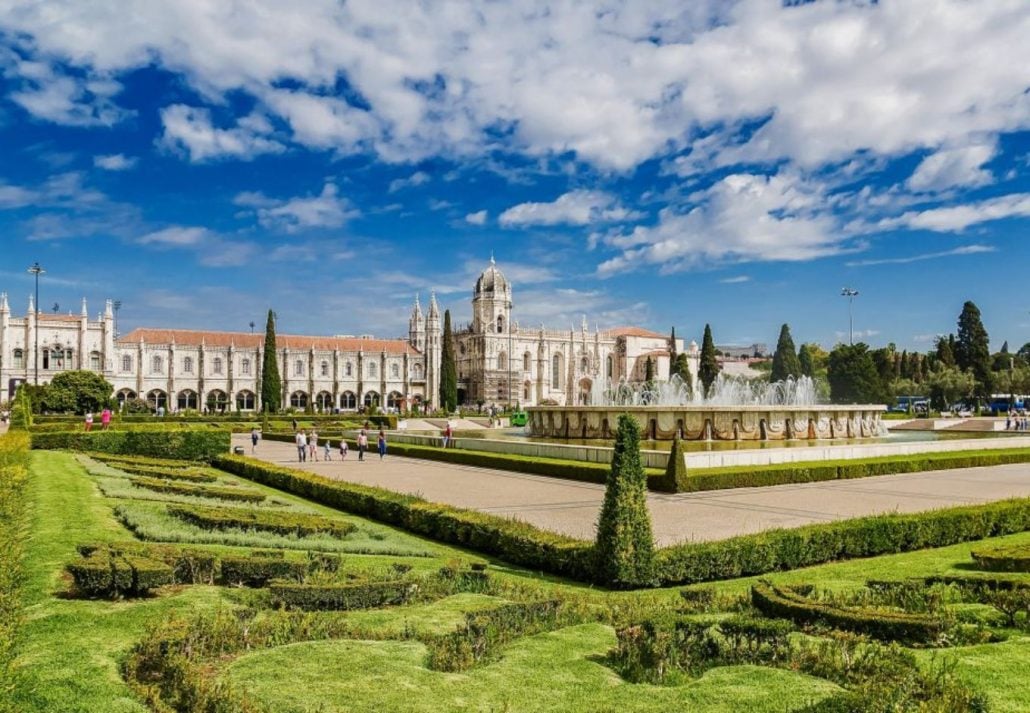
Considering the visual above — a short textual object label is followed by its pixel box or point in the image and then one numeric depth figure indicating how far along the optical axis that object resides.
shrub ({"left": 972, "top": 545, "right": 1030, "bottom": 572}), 8.95
